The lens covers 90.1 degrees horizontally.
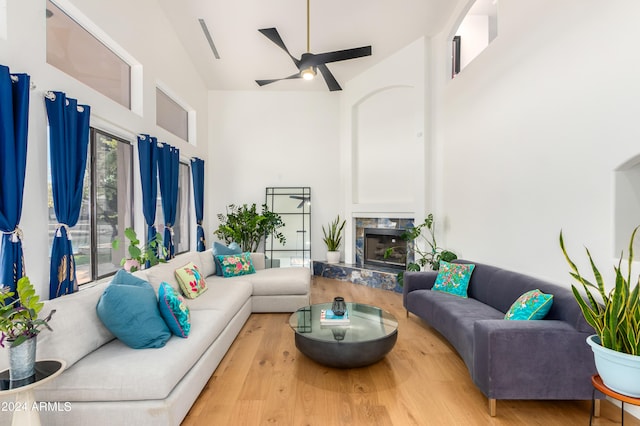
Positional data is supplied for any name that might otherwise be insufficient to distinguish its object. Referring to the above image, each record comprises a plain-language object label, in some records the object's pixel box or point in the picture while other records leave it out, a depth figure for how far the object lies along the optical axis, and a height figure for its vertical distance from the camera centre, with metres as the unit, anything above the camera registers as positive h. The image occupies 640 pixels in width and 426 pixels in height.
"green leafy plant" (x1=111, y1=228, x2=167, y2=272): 3.22 -0.50
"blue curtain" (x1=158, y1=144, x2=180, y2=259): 4.43 +0.33
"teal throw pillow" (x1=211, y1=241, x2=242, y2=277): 4.61 -0.63
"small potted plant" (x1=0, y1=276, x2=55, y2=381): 1.58 -0.61
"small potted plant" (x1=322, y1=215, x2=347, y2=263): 6.61 -0.66
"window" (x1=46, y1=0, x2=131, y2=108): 2.78 +1.51
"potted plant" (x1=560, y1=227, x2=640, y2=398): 1.46 -0.64
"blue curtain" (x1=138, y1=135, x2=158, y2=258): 3.93 +0.42
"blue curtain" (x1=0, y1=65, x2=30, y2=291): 2.12 +0.30
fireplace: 5.87 -0.73
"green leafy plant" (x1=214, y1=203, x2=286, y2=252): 6.23 -0.35
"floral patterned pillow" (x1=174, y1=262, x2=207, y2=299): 3.42 -0.79
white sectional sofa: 1.80 -0.98
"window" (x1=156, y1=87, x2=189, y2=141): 4.81 +1.56
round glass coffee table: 2.52 -1.07
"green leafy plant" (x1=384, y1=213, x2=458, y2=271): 4.80 -0.58
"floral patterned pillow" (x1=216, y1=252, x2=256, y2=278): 4.52 -0.80
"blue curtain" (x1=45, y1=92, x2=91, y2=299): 2.55 +0.29
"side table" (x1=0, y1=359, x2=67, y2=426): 1.53 -0.86
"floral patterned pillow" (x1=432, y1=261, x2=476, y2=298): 3.63 -0.81
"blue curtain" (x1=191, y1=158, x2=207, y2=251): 5.98 +0.32
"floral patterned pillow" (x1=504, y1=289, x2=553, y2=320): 2.34 -0.73
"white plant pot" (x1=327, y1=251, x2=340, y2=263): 6.60 -0.97
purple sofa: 2.09 -0.98
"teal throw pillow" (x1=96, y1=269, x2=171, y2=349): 2.11 -0.72
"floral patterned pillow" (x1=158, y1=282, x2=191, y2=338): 2.34 -0.76
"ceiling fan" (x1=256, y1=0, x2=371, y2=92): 3.91 +1.88
